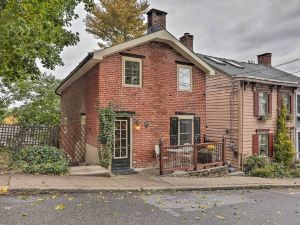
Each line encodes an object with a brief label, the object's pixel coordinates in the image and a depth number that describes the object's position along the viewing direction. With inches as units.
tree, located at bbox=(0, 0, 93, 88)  354.3
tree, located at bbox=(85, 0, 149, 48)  1077.1
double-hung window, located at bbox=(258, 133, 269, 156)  661.3
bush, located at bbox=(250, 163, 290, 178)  560.4
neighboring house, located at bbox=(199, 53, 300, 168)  619.8
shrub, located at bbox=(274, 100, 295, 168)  671.8
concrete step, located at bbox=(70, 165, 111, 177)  376.9
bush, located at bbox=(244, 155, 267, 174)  610.9
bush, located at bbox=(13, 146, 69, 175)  354.1
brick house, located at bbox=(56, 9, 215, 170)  464.8
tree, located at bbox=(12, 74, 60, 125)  874.8
